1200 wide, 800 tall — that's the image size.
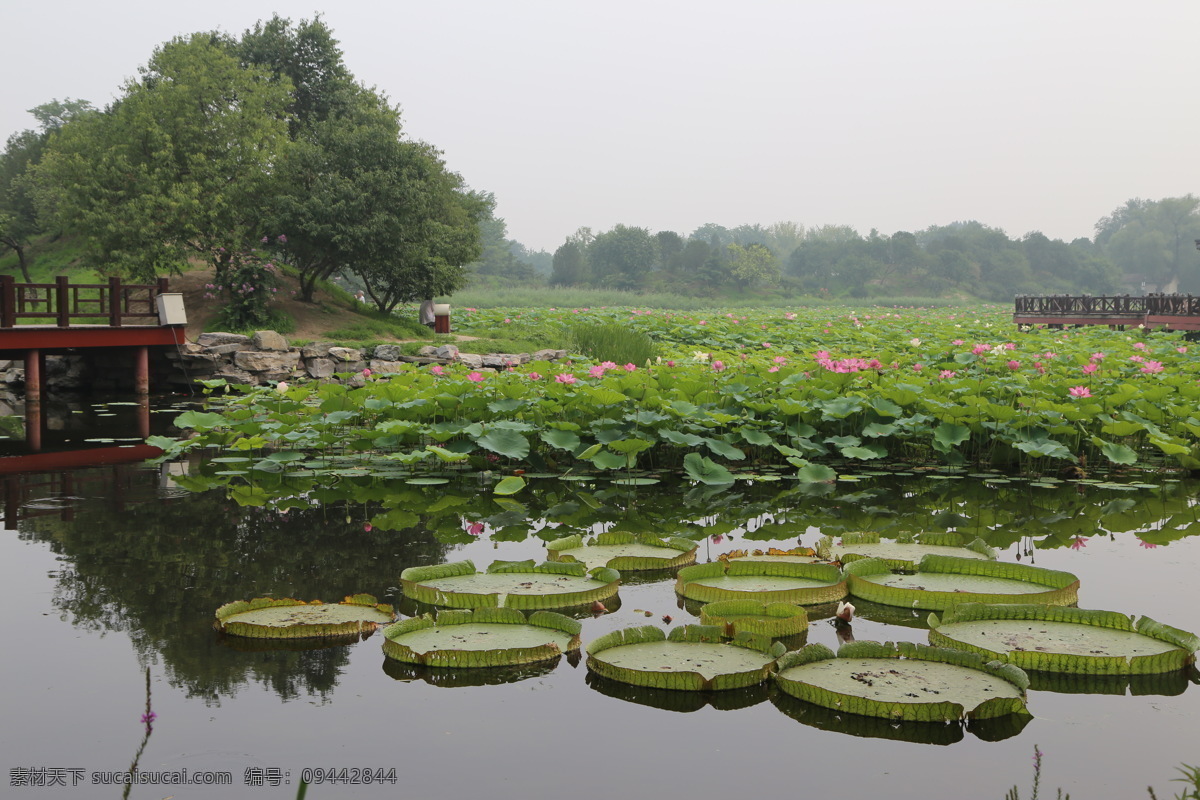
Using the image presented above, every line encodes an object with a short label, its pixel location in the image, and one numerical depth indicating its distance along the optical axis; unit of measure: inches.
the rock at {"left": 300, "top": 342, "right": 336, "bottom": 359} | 600.1
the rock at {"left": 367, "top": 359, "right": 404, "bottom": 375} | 581.0
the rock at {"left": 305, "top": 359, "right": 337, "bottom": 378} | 591.5
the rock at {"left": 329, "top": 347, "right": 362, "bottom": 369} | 603.2
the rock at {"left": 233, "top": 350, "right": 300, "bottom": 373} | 574.6
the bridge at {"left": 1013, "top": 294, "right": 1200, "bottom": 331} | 826.8
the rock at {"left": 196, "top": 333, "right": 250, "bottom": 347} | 585.0
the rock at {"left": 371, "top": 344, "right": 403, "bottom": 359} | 609.6
